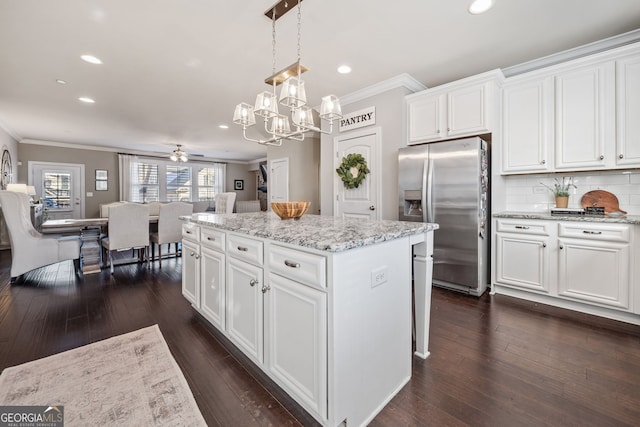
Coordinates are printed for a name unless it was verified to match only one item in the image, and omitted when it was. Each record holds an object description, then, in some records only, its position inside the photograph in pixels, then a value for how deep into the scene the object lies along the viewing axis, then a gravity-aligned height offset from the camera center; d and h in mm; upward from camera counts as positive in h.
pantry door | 3666 +448
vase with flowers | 2869 +256
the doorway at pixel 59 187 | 6910 +692
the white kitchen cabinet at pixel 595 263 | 2258 -446
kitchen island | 1146 -470
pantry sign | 3658 +1325
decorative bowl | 2092 +31
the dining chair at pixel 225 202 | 4488 +184
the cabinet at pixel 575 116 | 2363 +946
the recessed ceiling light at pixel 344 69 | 3068 +1667
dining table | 3736 -357
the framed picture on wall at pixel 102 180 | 7797 +971
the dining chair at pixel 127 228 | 3816 -220
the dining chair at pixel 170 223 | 4285 -167
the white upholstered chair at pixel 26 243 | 3232 -383
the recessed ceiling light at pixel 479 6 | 2029 +1594
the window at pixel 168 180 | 8266 +1125
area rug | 1314 -977
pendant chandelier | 1959 +866
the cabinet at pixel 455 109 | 2867 +1189
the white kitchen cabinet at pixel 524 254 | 2637 -429
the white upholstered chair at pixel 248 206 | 8943 +230
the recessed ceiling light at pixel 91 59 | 2800 +1634
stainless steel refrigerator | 2820 +124
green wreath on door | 3744 +606
